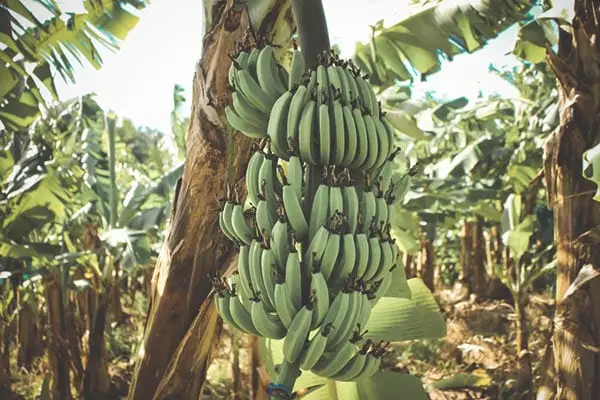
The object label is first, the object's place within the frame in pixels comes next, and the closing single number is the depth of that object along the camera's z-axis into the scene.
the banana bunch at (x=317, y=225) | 0.71
